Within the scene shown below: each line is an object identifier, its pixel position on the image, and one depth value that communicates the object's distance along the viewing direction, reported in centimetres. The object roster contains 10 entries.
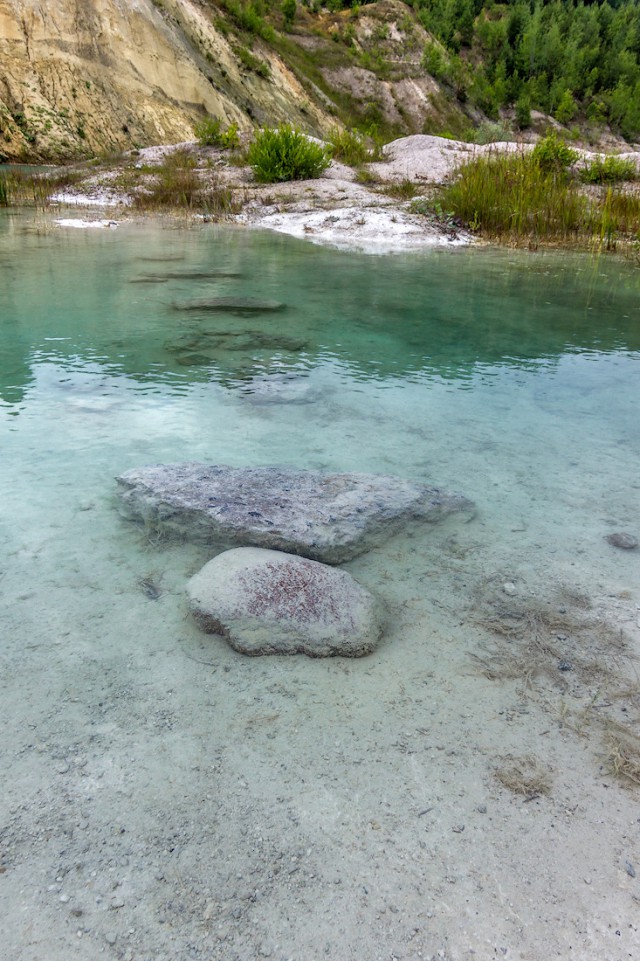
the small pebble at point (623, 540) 225
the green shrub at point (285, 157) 1347
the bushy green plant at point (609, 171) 1245
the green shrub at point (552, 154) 1179
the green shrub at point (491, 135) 2042
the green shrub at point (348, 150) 1536
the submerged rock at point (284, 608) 173
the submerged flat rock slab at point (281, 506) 214
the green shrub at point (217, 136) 1573
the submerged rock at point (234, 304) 541
